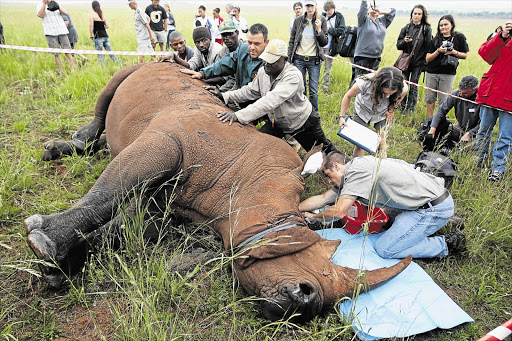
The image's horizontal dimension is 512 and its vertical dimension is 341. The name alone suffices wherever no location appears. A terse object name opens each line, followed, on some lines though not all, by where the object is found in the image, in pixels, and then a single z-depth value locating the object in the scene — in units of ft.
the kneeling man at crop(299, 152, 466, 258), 11.80
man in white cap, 13.85
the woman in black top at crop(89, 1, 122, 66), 33.06
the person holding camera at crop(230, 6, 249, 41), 39.58
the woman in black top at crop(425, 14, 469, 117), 22.77
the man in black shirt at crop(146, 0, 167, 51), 36.05
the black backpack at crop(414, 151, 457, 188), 16.35
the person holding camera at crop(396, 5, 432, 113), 24.14
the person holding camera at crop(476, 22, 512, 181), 17.24
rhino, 8.97
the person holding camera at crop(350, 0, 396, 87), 24.79
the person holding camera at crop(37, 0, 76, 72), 28.81
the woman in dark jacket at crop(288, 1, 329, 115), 23.38
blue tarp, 9.97
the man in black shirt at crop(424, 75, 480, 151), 20.01
